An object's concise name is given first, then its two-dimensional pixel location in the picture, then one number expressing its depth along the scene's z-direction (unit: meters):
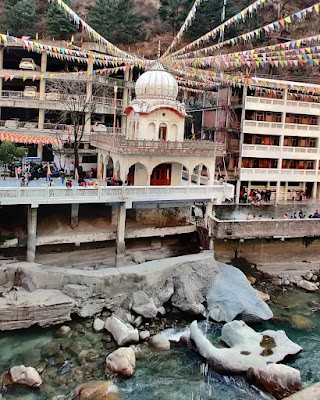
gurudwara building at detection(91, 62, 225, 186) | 27.62
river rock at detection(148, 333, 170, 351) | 20.44
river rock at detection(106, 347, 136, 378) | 18.14
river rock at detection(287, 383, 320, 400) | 9.78
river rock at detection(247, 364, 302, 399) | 17.36
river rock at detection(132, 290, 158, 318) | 22.86
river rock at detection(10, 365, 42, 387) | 17.16
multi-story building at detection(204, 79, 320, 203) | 40.91
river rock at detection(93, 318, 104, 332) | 21.38
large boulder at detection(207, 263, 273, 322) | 23.16
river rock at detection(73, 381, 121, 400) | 16.51
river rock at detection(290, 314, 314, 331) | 23.22
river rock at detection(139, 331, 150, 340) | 20.97
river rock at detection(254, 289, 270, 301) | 25.69
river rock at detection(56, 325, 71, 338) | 20.78
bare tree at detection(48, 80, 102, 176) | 38.25
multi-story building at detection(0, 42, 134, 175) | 39.34
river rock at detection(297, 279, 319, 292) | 28.05
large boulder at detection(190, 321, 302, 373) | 18.83
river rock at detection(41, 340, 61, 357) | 19.34
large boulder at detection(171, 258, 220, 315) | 23.80
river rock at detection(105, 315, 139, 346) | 20.27
